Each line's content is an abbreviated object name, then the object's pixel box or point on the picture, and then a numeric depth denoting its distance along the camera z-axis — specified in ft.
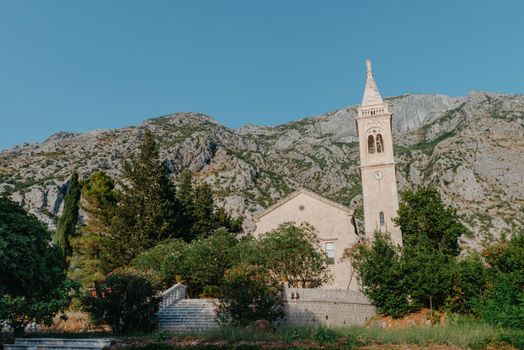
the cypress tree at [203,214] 166.30
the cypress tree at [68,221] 151.87
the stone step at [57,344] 52.65
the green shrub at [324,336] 50.96
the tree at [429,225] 128.36
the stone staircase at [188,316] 77.56
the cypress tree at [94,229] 132.98
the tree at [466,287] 82.38
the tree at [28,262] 47.93
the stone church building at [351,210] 121.19
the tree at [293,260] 98.89
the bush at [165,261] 102.42
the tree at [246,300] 70.54
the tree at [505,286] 66.03
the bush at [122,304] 67.92
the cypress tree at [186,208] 160.24
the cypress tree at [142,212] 132.16
